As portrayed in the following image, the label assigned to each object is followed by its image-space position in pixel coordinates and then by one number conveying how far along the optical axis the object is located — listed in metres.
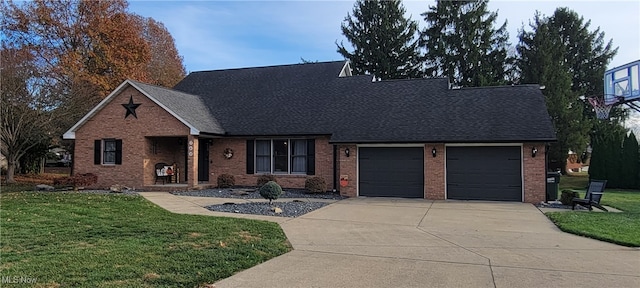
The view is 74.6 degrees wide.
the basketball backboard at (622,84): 19.67
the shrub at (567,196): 13.49
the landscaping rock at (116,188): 16.99
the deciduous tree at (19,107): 20.94
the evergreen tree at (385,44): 36.22
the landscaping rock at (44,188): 17.91
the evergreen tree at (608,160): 24.48
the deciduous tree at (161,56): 35.34
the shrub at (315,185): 16.56
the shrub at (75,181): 17.45
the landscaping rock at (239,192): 15.77
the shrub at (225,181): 18.42
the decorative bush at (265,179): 18.05
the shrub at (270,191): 12.29
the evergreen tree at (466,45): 33.75
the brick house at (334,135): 14.98
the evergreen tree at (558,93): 28.75
